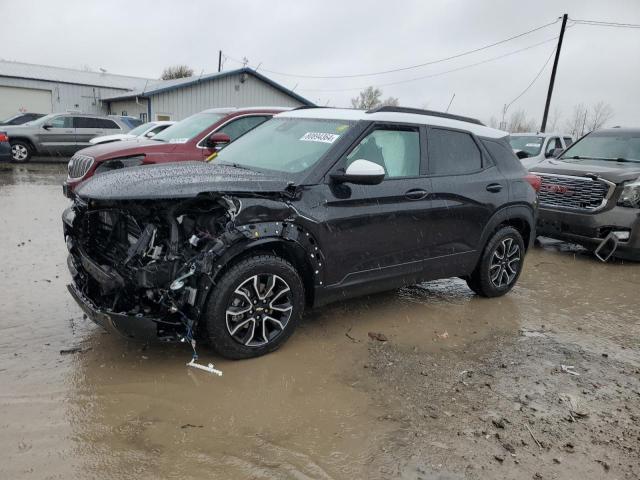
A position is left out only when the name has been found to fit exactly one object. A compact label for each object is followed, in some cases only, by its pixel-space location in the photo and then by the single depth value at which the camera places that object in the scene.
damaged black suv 3.42
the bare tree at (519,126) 38.14
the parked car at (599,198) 7.36
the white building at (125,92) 26.56
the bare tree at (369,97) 45.00
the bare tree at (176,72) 53.06
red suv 7.36
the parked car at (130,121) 19.03
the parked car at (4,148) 13.62
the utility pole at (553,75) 25.76
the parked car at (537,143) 12.61
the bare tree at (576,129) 38.55
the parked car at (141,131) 10.39
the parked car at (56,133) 16.02
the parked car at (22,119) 19.14
